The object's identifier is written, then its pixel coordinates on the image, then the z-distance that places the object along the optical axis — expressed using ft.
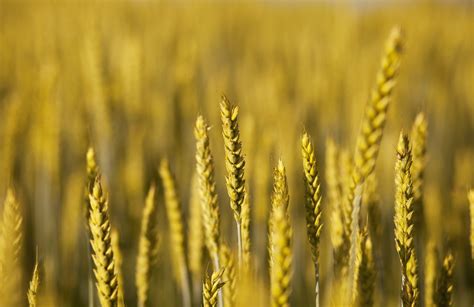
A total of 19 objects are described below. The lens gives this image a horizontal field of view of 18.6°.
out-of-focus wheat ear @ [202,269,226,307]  2.99
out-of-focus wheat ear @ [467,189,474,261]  3.20
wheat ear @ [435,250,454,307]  3.23
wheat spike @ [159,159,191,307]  3.42
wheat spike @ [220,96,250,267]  3.02
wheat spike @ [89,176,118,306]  3.00
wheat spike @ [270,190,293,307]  2.76
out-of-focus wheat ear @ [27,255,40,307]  3.02
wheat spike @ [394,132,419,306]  3.03
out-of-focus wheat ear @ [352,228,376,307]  3.19
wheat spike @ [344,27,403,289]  2.98
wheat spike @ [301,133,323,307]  3.02
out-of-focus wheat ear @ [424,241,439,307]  3.33
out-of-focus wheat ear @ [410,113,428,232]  3.43
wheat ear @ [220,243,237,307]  3.20
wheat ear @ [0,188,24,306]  2.83
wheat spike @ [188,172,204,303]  3.63
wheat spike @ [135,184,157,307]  3.39
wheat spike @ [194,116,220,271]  3.16
